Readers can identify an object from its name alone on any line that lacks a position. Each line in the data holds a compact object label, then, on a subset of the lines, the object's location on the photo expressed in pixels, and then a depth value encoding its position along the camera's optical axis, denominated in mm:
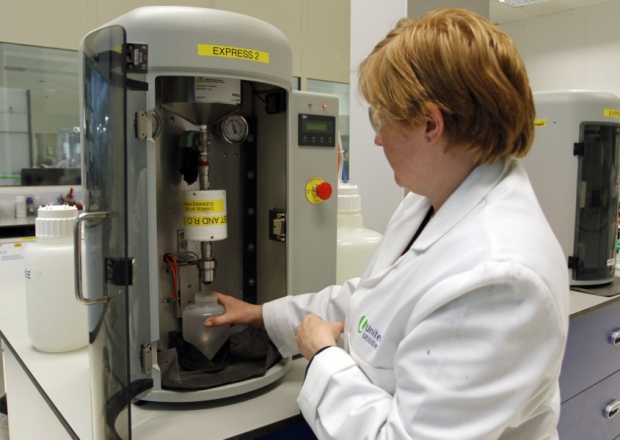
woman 630
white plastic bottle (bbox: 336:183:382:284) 1494
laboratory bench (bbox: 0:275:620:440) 907
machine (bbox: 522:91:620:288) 1754
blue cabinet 1635
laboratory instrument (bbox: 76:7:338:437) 845
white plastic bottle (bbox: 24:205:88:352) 1156
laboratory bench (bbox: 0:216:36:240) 2941
